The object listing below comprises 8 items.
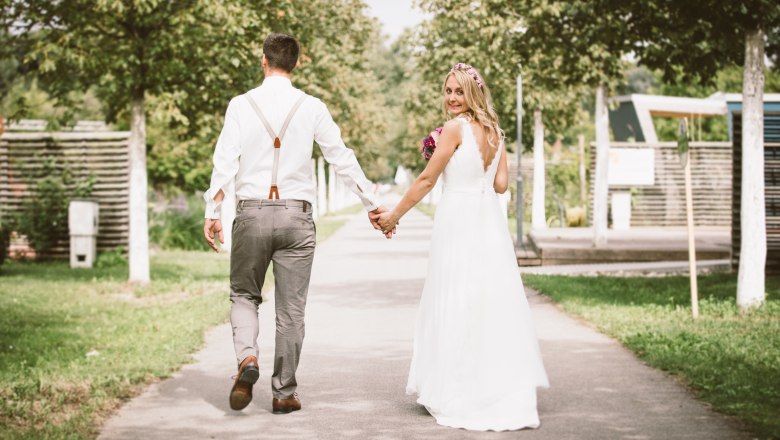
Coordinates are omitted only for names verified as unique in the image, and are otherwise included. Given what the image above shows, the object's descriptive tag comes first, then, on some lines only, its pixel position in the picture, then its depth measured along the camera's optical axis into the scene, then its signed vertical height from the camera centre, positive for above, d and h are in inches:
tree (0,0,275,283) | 593.6 +96.0
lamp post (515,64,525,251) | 934.4 +43.6
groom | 253.6 +7.4
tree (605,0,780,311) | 469.1 +61.5
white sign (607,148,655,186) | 1258.0 +68.1
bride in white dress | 255.4 -16.2
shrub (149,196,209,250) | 997.2 -3.6
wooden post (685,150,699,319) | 451.2 -11.0
